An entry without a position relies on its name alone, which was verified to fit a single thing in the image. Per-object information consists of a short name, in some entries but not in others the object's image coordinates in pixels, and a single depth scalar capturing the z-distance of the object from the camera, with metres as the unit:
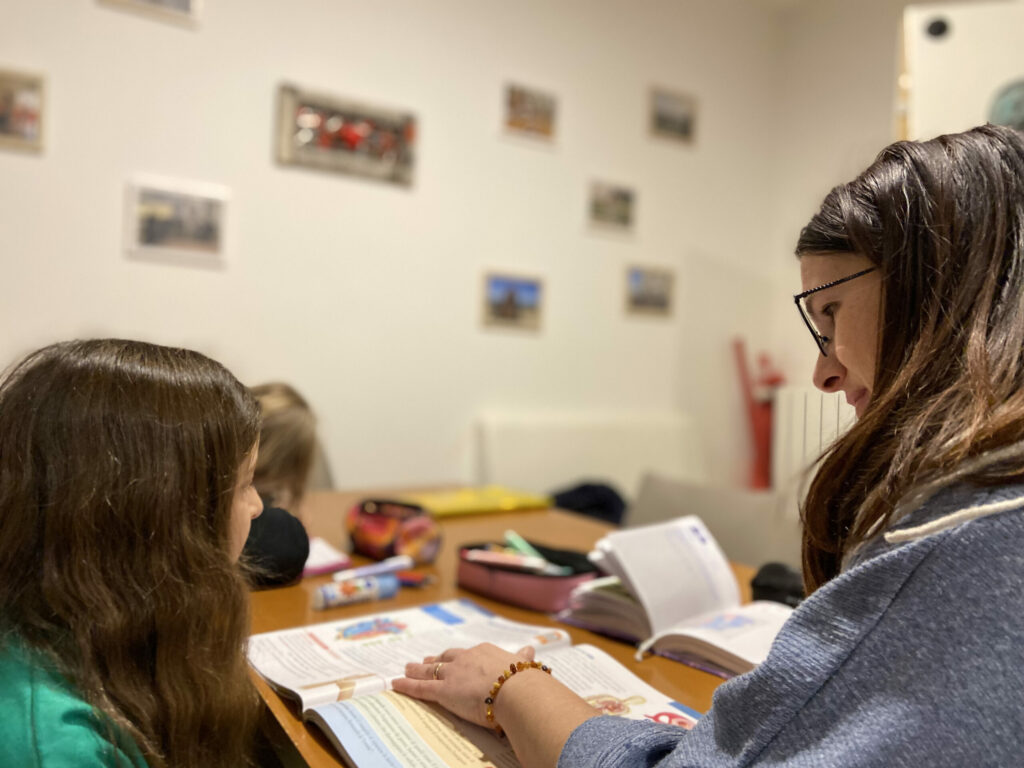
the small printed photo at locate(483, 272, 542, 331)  3.22
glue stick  1.21
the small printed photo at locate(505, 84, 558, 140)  3.21
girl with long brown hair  0.67
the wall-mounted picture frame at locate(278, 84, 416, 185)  2.74
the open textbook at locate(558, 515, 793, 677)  1.05
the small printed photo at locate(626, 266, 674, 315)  3.63
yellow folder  1.99
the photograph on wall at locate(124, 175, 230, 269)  2.52
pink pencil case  1.24
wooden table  0.84
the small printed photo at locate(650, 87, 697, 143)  3.64
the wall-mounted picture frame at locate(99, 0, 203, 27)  2.46
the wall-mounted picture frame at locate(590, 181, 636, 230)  3.48
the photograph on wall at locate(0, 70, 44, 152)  2.30
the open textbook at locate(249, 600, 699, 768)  0.78
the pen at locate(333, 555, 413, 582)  1.33
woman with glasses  0.51
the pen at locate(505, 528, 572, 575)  1.43
